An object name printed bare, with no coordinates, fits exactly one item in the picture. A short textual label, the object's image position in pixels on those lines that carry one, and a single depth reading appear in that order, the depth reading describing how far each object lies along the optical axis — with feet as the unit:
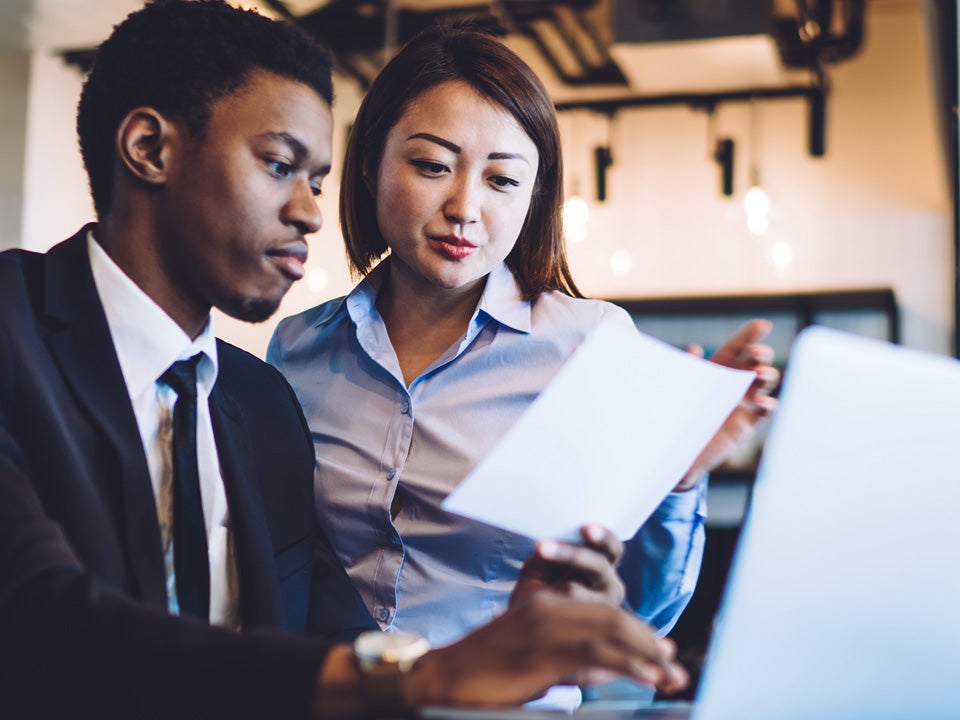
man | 2.28
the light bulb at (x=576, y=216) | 16.88
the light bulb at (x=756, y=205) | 16.43
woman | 4.39
